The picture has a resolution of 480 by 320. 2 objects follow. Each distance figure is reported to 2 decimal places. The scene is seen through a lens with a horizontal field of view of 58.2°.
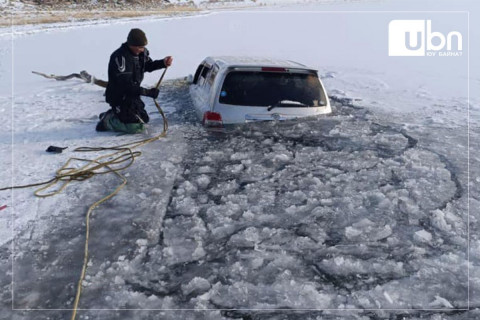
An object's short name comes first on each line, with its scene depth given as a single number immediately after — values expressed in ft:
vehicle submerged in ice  20.10
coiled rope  16.48
